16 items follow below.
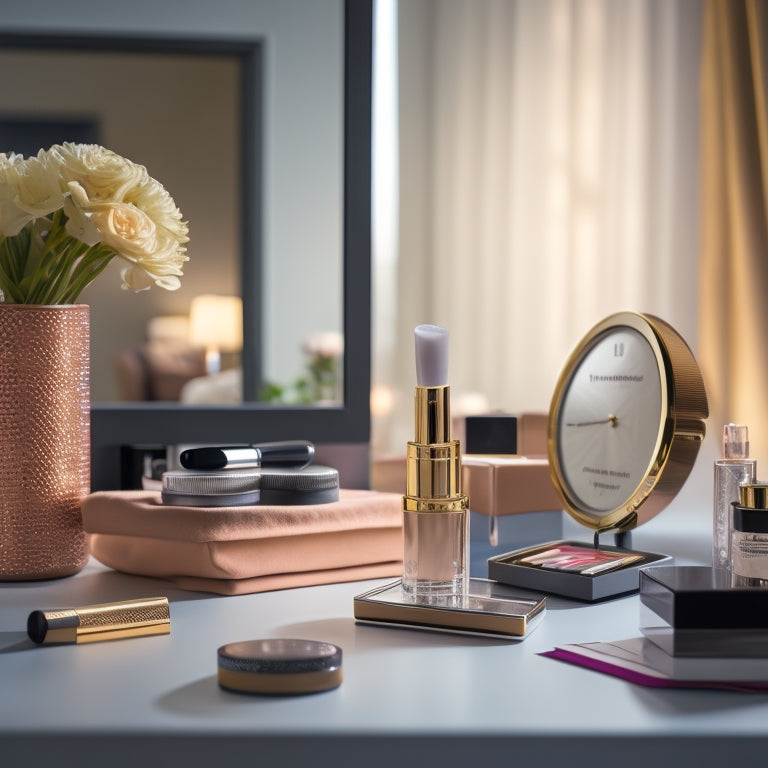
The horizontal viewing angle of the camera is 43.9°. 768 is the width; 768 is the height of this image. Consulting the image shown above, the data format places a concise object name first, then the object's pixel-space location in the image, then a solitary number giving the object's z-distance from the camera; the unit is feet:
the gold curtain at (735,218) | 4.75
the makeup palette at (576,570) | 2.50
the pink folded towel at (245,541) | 2.56
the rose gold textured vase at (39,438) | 2.73
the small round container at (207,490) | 2.66
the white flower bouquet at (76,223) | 2.65
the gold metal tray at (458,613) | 2.16
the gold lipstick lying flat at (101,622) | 2.10
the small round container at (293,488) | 2.76
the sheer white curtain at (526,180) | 6.20
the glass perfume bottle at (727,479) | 2.72
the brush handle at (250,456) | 2.71
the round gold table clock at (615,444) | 2.60
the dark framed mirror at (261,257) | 3.60
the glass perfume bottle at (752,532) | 2.19
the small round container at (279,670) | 1.75
